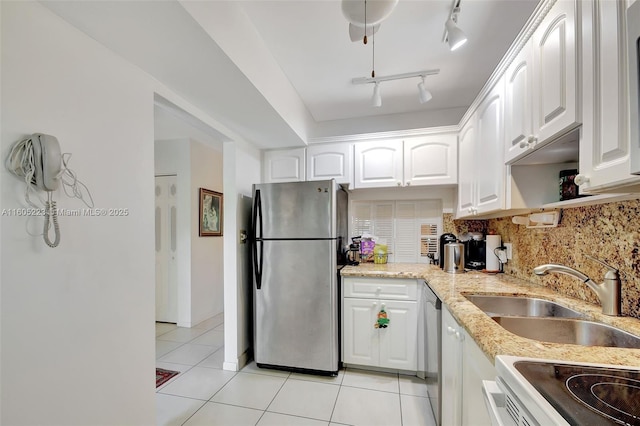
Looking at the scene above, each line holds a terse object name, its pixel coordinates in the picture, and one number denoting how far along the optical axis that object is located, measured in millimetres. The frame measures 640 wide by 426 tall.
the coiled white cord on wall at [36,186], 934
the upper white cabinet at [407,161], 2465
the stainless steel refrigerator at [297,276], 2287
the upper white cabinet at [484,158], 1582
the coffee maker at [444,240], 2418
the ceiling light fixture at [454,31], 1458
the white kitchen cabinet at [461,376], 983
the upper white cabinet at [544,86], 977
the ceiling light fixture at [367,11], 1190
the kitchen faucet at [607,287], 1095
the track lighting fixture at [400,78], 2104
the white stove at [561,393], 546
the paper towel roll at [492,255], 2271
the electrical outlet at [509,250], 2148
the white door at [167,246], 3566
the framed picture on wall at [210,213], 3666
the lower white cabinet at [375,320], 2227
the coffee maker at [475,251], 2412
